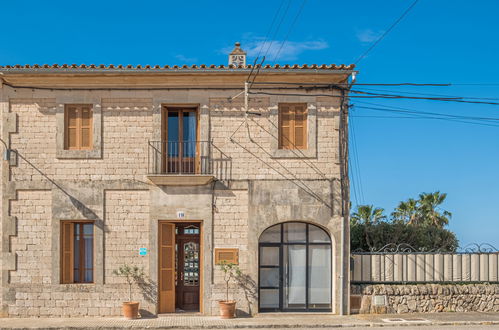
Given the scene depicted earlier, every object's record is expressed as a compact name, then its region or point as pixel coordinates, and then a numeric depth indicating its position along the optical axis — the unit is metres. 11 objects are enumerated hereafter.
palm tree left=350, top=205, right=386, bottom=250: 32.62
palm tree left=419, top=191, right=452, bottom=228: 36.56
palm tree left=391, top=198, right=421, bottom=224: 35.41
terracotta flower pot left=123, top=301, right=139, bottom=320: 15.38
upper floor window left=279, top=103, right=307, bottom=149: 16.25
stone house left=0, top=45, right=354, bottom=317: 15.83
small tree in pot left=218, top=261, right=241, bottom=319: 15.43
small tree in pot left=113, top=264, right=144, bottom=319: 15.52
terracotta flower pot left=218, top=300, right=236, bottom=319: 15.41
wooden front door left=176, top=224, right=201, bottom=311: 16.75
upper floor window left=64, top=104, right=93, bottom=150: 16.14
